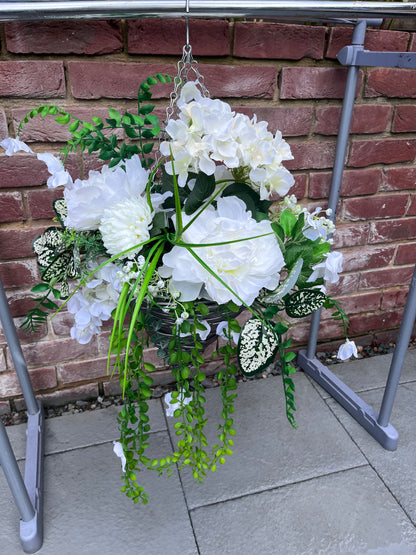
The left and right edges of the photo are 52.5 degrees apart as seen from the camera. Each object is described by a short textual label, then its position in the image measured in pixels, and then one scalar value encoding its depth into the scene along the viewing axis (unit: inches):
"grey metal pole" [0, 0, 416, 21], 33.8
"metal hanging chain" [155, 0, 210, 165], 42.9
